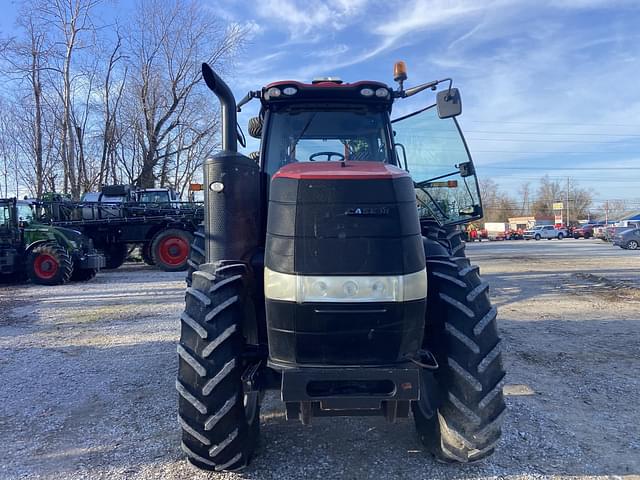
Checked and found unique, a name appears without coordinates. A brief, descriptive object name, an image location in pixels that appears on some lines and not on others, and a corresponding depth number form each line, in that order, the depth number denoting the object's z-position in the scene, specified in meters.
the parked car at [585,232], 50.97
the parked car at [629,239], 26.61
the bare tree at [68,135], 23.94
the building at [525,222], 69.06
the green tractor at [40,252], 12.26
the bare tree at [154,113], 26.68
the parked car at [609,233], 33.97
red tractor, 2.56
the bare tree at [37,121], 23.88
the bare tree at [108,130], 26.62
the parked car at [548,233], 53.16
